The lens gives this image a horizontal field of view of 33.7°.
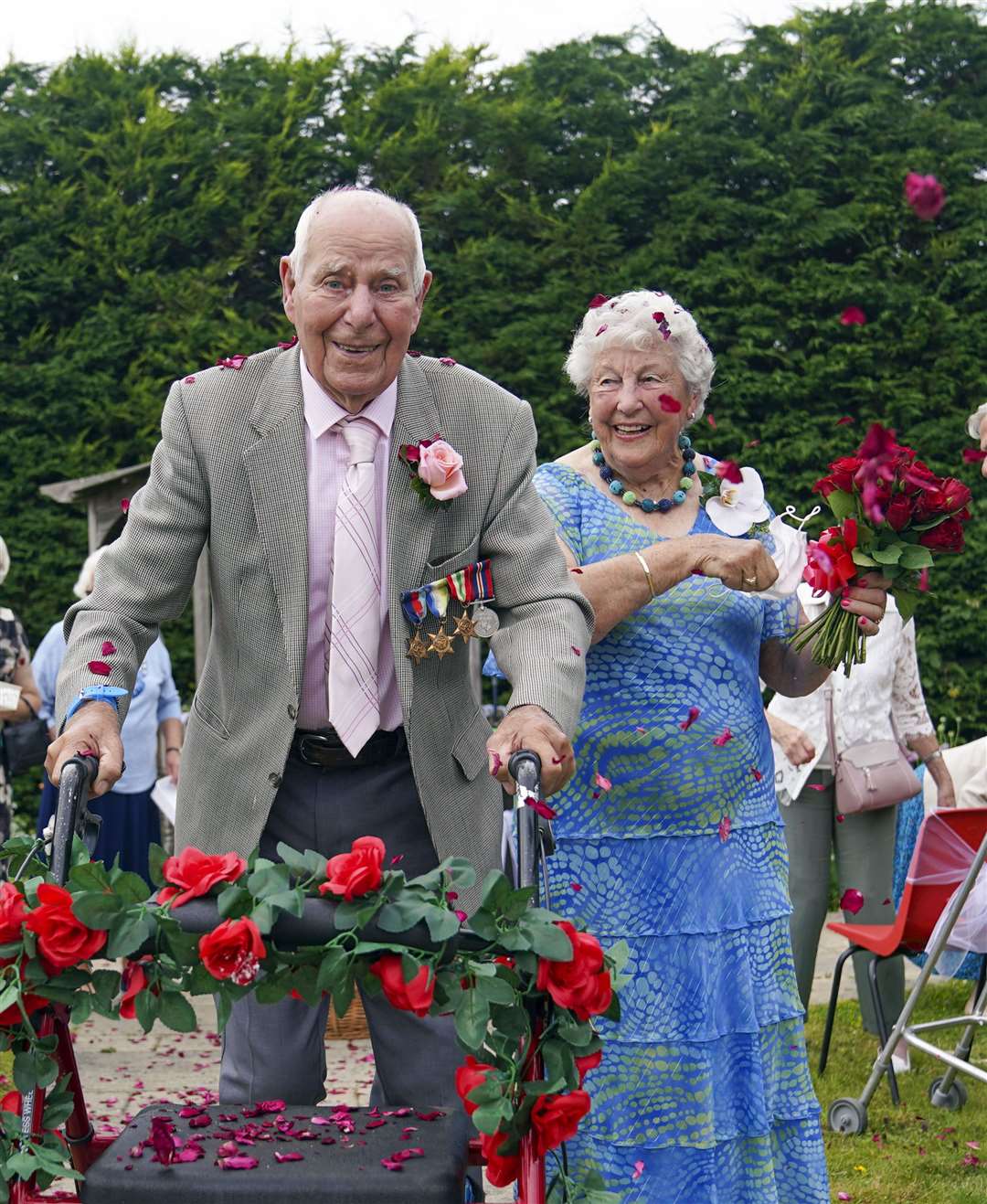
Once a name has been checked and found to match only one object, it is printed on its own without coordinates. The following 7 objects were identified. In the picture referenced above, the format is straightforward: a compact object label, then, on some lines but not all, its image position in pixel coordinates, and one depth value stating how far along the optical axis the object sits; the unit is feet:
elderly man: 9.00
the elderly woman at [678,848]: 10.87
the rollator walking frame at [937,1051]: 15.56
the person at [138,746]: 23.04
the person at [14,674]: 20.65
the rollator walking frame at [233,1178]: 6.47
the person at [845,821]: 19.19
